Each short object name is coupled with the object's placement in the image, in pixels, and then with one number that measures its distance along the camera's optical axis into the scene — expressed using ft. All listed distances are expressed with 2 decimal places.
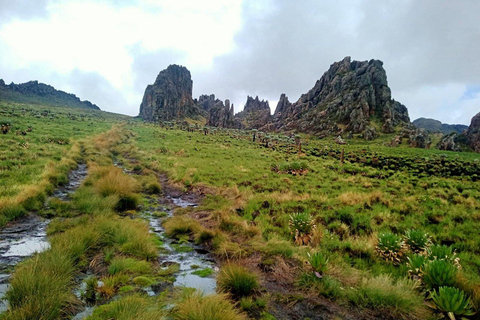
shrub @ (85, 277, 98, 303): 15.73
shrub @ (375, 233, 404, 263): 23.17
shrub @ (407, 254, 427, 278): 19.48
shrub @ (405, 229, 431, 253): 24.16
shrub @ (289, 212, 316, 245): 27.43
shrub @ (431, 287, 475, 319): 14.30
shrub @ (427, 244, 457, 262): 20.42
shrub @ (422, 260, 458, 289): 17.19
